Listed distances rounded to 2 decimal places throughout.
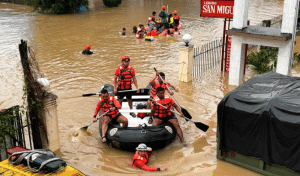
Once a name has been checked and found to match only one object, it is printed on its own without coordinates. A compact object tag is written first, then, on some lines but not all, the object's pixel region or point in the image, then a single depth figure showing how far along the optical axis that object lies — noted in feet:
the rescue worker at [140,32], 72.79
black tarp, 22.80
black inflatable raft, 27.71
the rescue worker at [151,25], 75.87
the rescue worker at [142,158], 26.06
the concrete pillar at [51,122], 27.27
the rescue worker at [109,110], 29.35
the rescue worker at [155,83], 33.83
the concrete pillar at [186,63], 45.29
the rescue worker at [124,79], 34.65
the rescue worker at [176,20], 78.69
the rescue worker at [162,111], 29.66
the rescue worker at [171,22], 75.56
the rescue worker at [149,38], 70.23
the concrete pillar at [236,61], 42.19
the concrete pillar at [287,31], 38.01
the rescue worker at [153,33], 74.84
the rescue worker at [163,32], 74.79
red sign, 45.06
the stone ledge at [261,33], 38.27
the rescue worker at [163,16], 78.38
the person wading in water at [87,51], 60.59
